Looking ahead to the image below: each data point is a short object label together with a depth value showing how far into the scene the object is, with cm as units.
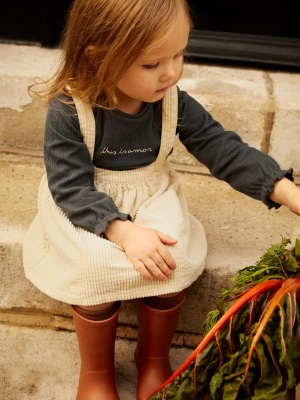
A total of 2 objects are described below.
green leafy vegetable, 90
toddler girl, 112
